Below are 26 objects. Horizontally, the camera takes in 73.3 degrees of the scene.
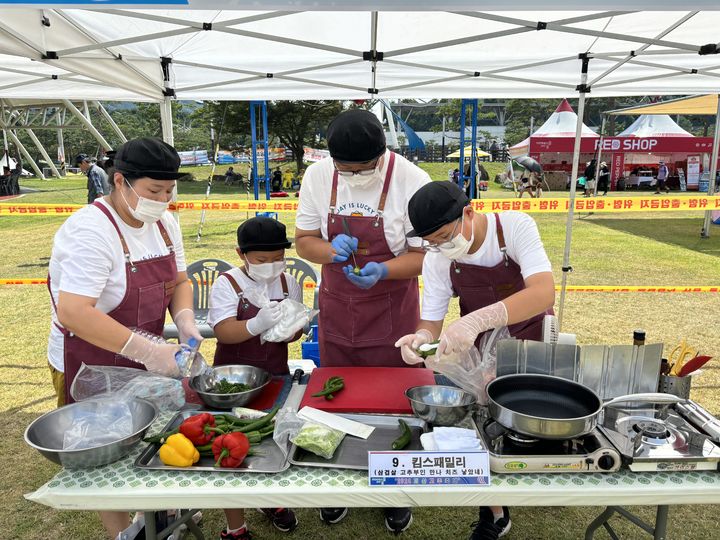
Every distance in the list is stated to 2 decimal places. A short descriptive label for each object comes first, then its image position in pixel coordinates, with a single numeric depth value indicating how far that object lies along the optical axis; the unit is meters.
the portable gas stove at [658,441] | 1.56
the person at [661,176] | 23.30
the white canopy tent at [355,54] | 3.63
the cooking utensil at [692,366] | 1.93
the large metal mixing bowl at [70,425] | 1.59
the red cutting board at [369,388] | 1.98
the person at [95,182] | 9.58
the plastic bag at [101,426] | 1.71
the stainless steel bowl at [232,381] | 2.01
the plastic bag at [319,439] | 1.65
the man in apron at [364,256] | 2.64
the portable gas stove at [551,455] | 1.55
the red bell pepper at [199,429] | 1.70
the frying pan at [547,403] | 1.53
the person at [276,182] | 24.44
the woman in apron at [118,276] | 1.96
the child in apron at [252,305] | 2.67
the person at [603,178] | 21.11
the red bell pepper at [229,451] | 1.62
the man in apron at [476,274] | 1.99
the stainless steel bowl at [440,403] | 1.81
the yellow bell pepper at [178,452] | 1.62
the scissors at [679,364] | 1.99
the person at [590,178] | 20.09
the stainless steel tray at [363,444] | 1.64
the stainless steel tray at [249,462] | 1.62
